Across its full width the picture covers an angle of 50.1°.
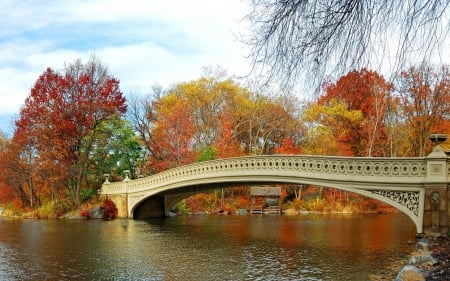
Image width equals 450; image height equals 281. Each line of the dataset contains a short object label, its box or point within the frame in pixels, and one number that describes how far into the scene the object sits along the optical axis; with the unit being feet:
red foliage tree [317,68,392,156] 109.29
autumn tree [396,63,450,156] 77.77
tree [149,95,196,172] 117.60
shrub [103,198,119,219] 96.32
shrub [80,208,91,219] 95.20
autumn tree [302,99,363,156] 116.06
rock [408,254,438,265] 31.70
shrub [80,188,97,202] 105.50
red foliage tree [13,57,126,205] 100.94
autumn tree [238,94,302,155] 127.75
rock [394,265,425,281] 27.25
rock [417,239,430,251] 38.56
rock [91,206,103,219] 95.95
